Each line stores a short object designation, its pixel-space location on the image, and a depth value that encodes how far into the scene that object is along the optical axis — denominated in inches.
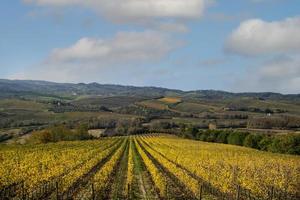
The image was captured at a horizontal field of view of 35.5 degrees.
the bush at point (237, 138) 3944.4
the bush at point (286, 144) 3137.3
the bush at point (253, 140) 3674.0
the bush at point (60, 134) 4207.7
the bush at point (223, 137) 4355.3
